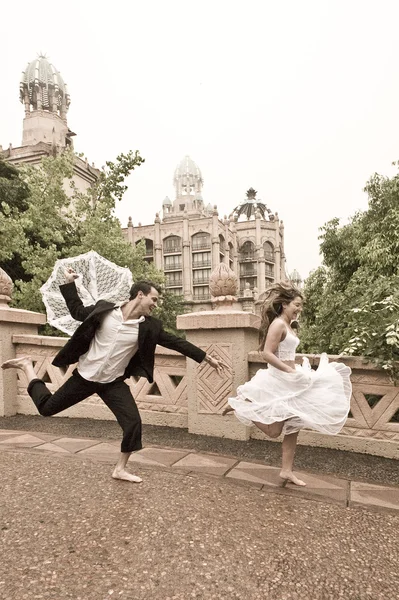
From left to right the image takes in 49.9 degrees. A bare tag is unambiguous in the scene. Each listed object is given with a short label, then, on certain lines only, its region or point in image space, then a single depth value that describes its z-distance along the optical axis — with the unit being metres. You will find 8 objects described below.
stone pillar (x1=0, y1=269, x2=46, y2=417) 6.59
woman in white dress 3.53
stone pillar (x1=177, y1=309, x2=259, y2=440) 5.20
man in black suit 3.62
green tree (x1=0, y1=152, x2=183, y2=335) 15.19
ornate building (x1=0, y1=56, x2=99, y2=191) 50.59
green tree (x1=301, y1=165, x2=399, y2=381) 4.68
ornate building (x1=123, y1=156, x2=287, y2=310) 69.12
